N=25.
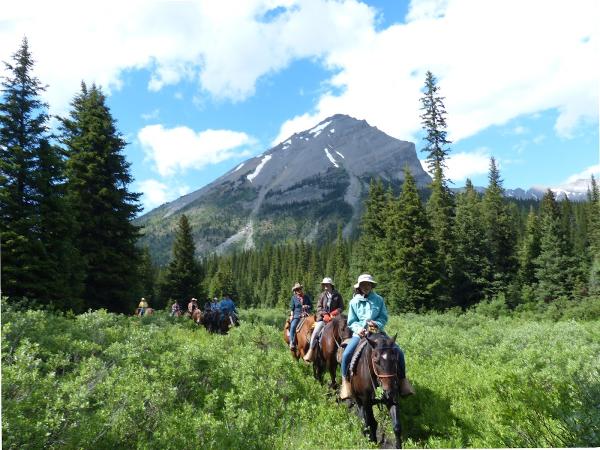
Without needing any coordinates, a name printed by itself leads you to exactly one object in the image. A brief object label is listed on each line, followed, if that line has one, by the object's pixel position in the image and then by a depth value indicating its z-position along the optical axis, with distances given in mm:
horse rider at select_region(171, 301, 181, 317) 34025
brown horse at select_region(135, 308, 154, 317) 25578
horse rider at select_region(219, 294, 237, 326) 22838
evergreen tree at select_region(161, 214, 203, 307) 44781
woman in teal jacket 8039
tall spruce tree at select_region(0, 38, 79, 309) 15789
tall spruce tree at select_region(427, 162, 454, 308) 39000
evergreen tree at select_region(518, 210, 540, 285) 46688
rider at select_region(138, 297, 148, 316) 26316
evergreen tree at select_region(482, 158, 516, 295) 41188
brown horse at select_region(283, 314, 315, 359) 12405
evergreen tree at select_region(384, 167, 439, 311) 36219
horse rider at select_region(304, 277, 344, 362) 11281
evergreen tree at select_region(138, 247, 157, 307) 46938
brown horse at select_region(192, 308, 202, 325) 26891
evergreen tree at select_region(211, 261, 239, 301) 92000
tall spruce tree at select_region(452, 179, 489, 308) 39656
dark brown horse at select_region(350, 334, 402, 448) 6660
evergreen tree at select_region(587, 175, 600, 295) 32375
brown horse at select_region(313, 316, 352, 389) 9829
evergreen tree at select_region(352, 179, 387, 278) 46906
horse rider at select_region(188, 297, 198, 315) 30403
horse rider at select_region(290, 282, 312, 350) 13727
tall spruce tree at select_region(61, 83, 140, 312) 23422
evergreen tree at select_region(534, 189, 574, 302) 38797
